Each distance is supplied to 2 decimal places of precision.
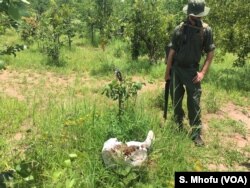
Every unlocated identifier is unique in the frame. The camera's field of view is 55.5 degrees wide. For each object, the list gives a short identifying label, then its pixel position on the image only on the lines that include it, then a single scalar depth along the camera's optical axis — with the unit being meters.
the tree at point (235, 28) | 5.82
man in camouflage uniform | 3.02
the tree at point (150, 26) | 6.69
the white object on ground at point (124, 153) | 2.35
